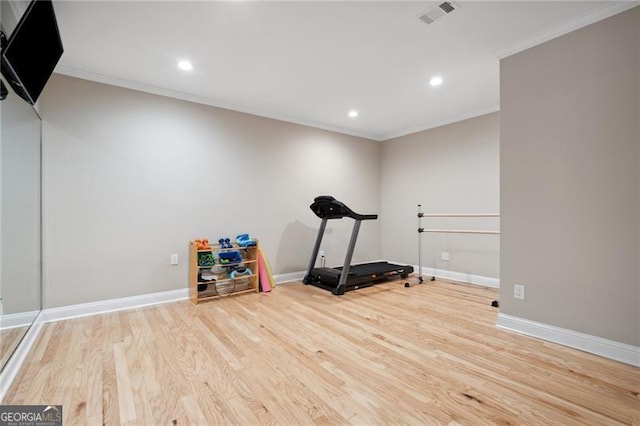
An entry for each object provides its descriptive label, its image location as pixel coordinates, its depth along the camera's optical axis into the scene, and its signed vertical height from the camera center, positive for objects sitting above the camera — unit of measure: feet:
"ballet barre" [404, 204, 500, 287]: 11.92 -0.80
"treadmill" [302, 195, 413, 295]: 12.78 -2.86
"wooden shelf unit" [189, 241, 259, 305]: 11.18 -2.70
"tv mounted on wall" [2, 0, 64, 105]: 5.35 +3.33
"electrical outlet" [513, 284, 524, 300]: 8.28 -2.29
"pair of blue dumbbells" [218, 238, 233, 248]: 12.13 -1.28
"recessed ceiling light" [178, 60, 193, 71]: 9.37 +4.86
